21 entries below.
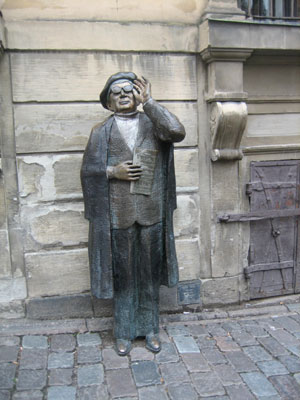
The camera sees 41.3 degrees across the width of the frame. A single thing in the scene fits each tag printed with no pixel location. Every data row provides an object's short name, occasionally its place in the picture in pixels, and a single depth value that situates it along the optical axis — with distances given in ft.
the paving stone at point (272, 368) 9.60
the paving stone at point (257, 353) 10.26
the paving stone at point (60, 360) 9.99
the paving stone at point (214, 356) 10.17
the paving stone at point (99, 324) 11.85
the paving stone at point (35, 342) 10.87
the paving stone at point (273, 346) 10.49
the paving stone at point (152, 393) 8.74
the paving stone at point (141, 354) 10.28
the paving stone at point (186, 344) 10.73
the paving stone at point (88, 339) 11.08
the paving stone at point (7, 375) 9.05
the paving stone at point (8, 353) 10.15
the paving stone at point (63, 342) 10.82
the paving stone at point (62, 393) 8.73
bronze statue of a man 9.96
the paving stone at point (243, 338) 11.09
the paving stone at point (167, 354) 10.20
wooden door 13.44
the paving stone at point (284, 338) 11.04
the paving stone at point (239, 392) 8.72
